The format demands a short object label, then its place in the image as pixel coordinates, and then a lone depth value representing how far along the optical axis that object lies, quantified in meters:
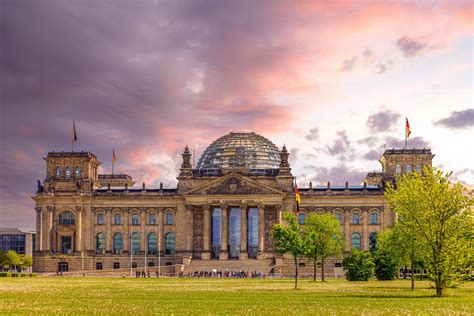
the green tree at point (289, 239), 84.75
